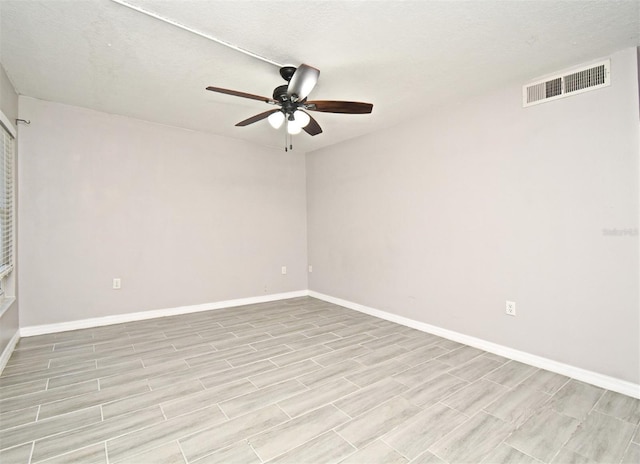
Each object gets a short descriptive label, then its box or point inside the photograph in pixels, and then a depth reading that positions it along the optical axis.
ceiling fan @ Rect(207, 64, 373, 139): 2.19
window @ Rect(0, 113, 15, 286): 2.82
